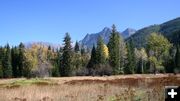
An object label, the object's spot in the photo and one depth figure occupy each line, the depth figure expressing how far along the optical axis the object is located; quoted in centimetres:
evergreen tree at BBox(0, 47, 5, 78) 6161
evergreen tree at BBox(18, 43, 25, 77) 6237
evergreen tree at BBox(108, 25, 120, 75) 5521
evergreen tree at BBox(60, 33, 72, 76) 5306
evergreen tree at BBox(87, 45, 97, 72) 5568
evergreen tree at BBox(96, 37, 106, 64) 5553
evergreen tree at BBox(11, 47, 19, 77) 6271
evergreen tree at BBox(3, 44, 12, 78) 6050
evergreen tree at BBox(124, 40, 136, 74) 5852
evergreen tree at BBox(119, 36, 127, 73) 5955
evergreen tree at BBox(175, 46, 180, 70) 6086
